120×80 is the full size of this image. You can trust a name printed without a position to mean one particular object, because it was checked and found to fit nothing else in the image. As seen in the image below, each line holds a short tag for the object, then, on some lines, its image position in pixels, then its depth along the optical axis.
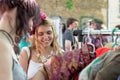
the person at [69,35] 3.53
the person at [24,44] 2.32
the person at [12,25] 0.98
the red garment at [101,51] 1.46
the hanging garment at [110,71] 1.07
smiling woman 1.98
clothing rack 1.53
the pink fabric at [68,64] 1.42
